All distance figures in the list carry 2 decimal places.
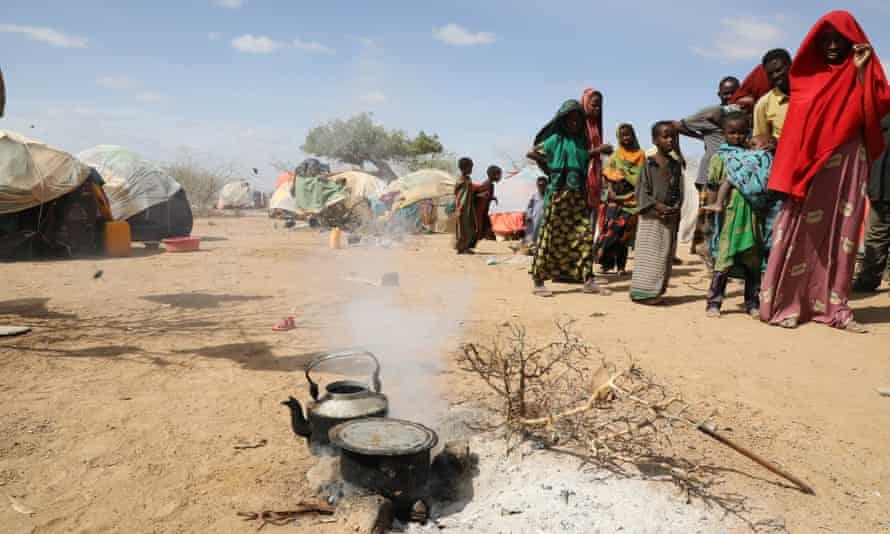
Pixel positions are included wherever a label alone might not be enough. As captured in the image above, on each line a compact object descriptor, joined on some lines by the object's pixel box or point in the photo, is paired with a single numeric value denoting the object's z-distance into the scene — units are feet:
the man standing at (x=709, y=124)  21.74
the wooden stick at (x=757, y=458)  7.36
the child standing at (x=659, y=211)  19.15
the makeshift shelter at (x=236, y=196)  90.38
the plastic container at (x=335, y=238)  39.42
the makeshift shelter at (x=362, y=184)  63.57
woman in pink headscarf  20.64
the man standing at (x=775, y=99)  17.49
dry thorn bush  7.70
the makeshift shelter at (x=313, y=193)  62.49
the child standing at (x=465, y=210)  36.14
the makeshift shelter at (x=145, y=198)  36.19
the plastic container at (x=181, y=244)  34.01
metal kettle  8.57
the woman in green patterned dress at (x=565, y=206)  19.98
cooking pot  7.24
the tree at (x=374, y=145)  126.31
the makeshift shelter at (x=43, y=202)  28.09
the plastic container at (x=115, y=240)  31.73
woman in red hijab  15.40
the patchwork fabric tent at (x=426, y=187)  54.85
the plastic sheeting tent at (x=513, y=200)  47.93
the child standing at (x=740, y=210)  16.92
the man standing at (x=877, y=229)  19.10
